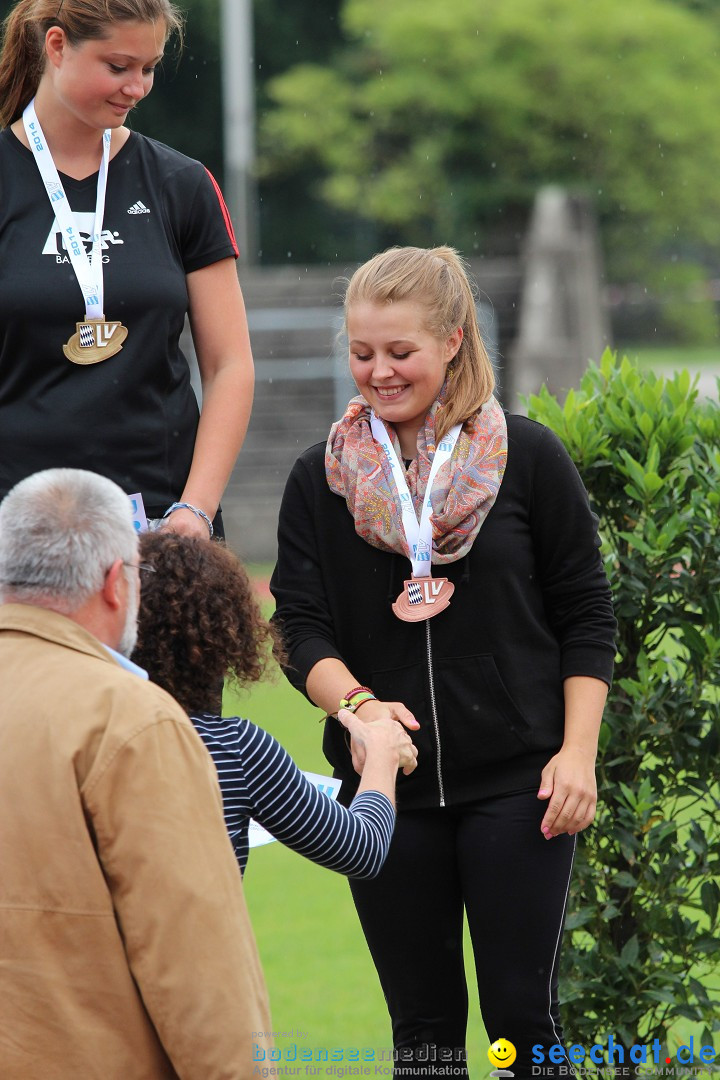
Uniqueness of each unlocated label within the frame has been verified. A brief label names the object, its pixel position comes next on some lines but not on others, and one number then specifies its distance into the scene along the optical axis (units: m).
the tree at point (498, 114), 56.47
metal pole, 54.59
